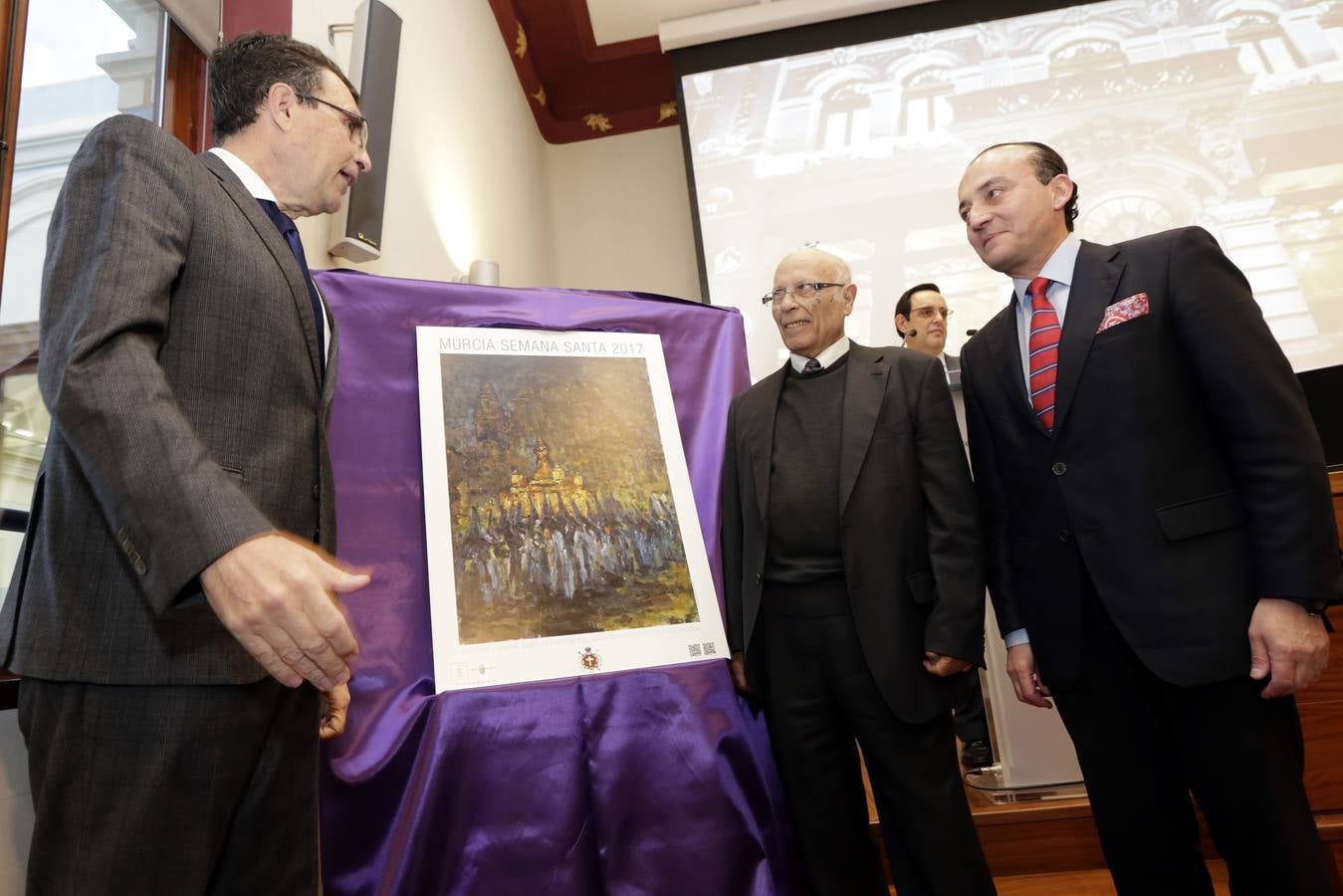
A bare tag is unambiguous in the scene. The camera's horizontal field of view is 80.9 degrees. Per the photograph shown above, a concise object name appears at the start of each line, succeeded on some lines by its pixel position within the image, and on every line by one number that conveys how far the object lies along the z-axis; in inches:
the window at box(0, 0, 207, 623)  51.2
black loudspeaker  87.6
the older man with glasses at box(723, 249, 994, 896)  57.4
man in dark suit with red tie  44.5
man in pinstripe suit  27.3
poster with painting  59.3
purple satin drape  53.4
